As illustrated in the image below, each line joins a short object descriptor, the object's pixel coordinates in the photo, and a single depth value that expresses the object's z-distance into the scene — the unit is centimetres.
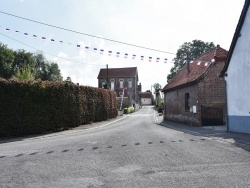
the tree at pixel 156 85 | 10413
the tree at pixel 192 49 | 3916
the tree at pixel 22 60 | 4475
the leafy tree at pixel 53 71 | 5532
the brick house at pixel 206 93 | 1466
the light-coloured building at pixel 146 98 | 8360
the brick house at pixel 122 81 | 5163
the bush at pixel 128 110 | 3960
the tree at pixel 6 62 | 4078
